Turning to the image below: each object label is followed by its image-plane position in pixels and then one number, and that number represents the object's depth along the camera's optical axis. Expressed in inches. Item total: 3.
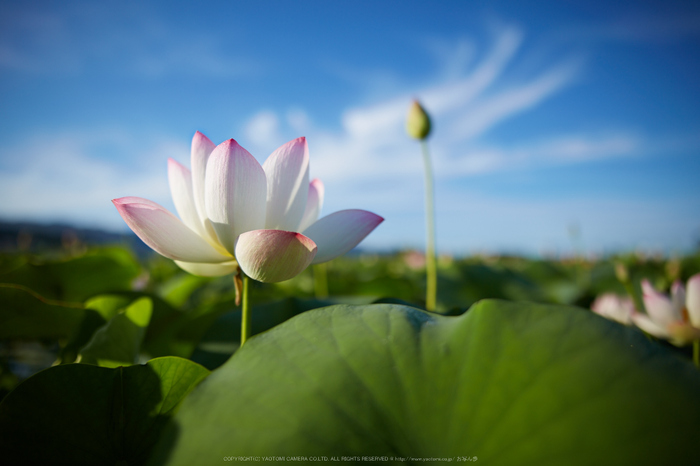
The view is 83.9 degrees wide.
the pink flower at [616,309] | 34.5
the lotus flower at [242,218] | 14.1
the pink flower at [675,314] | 29.0
